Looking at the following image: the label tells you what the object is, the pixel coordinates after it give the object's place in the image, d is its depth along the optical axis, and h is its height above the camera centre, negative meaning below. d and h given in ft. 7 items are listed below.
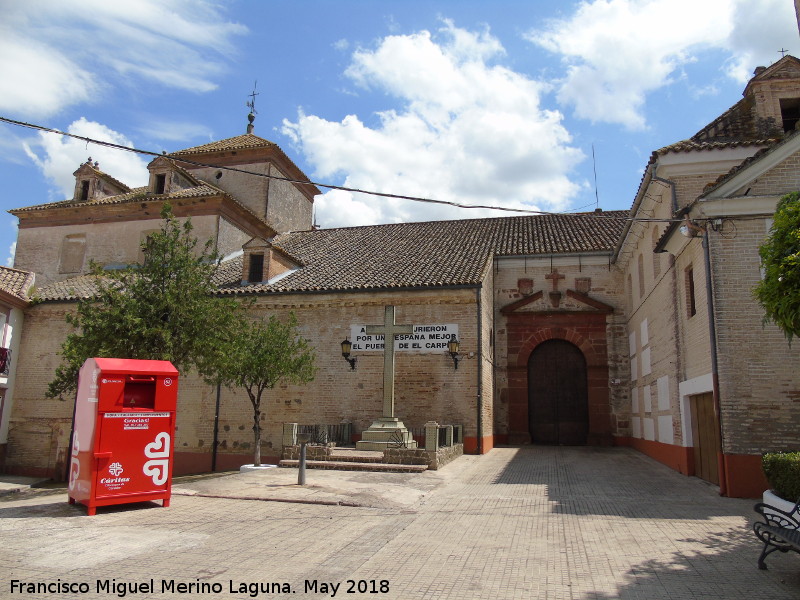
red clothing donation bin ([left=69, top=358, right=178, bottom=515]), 27.20 -1.40
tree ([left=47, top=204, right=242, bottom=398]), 38.11 +5.90
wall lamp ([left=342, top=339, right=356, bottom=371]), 53.19 +5.26
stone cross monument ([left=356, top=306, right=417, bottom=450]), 48.14 -1.14
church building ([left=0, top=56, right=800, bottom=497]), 35.19 +9.71
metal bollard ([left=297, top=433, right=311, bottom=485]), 37.16 -4.00
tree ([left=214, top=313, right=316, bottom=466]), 44.65 +3.56
